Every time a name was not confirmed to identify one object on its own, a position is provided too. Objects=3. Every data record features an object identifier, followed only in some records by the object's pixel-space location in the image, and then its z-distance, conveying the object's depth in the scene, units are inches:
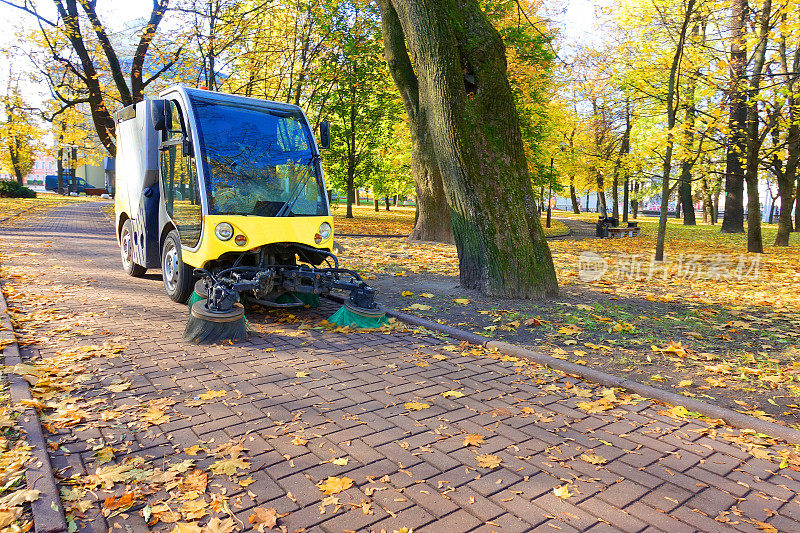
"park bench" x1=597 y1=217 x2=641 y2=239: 953.1
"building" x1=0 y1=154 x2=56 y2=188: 4538.4
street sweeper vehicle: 281.6
